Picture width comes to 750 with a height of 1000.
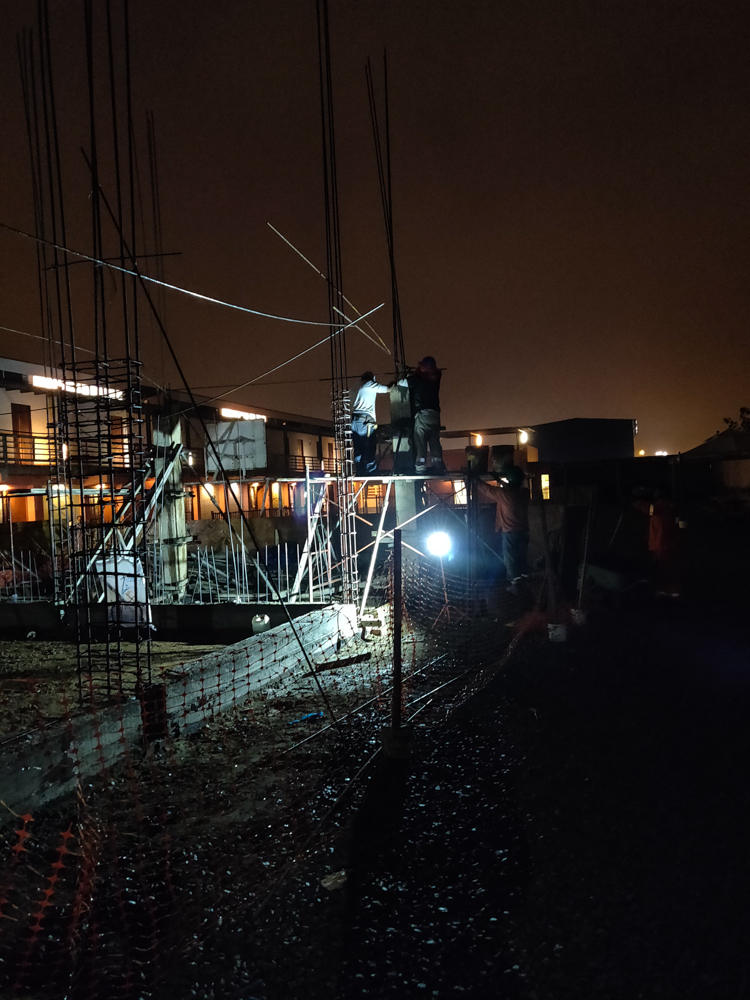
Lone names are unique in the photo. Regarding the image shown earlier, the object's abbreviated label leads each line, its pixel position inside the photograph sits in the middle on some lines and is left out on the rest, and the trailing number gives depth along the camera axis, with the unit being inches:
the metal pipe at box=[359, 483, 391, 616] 454.0
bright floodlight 526.3
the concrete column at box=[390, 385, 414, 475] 478.6
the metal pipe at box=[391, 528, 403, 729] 232.2
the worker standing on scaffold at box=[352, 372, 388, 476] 463.5
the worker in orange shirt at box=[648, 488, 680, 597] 466.0
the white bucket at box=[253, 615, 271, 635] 435.2
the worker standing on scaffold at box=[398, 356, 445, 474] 453.4
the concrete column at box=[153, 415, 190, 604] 517.7
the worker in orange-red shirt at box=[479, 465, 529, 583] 529.7
